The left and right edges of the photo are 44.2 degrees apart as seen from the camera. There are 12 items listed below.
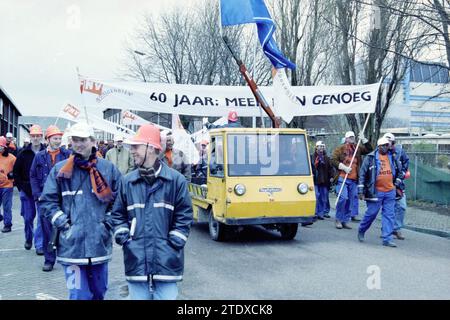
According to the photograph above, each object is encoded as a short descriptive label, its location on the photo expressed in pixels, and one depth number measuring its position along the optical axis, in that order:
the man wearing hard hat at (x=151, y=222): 4.27
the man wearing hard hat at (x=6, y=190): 11.27
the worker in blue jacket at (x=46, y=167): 7.77
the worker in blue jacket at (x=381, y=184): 9.95
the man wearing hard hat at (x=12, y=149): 16.78
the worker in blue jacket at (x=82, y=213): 4.73
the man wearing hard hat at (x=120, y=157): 12.39
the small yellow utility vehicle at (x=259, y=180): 9.68
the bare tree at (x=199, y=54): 34.06
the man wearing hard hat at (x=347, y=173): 12.38
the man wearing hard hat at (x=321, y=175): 13.93
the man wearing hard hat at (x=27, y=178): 9.07
